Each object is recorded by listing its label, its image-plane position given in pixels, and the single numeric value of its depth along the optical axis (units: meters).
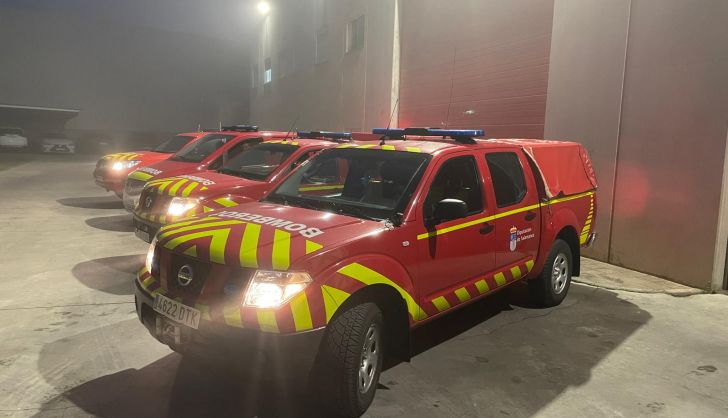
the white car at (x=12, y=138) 28.61
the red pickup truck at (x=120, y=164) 10.65
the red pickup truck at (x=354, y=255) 2.96
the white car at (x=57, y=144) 28.97
